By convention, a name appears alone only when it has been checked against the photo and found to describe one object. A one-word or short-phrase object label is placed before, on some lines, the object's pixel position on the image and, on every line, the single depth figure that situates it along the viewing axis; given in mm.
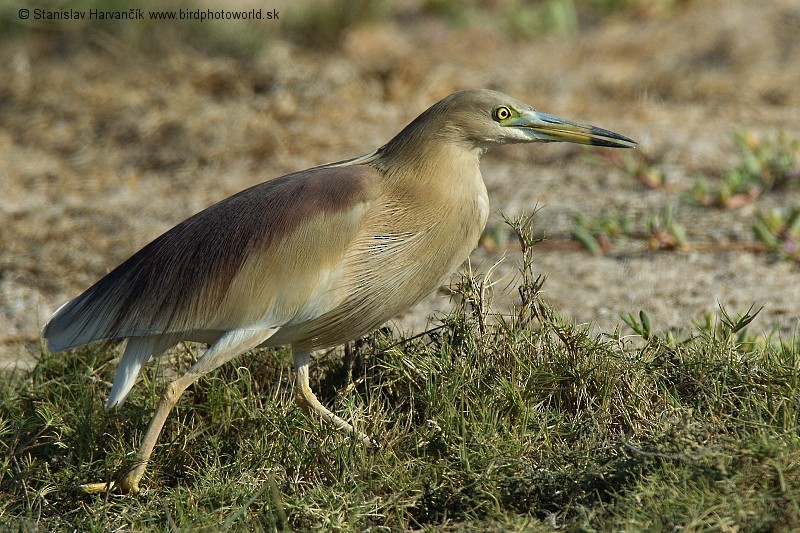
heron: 7766
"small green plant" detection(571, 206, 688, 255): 11484
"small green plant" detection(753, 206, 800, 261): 11039
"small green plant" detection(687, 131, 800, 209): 12219
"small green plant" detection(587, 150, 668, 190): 12797
